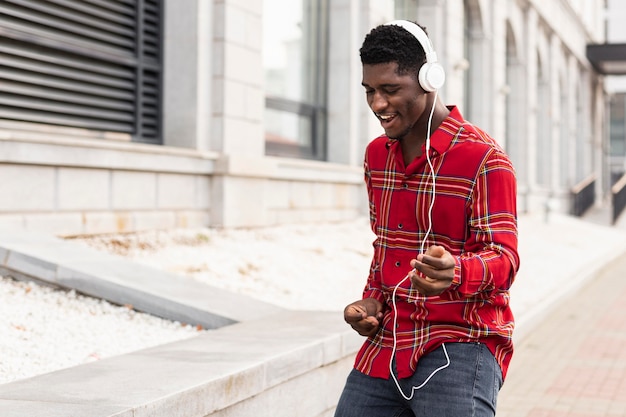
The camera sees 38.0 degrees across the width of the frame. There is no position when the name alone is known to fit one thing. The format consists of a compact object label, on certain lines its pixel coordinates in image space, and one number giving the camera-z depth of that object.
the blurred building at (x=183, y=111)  8.31
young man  2.43
